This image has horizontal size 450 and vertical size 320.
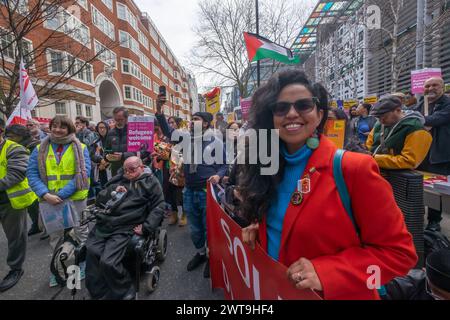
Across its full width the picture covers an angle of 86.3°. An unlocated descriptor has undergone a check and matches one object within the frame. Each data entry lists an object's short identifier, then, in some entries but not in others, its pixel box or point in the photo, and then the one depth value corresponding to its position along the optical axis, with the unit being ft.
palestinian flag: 18.04
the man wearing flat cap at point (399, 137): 8.35
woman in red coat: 3.00
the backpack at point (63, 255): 8.73
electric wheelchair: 8.35
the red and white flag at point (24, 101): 15.24
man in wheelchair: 7.93
